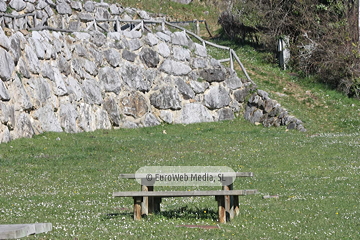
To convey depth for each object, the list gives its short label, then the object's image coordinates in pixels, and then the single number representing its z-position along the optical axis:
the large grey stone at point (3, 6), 41.13
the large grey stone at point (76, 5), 45.86
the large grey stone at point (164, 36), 39.86
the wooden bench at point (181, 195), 12.77
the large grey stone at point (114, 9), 48.62
